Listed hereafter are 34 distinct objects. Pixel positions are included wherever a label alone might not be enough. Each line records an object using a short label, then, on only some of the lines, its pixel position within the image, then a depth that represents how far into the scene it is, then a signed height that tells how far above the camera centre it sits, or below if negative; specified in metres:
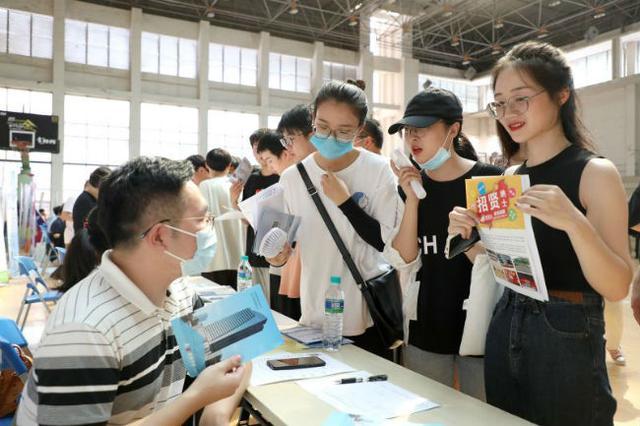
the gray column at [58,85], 12.16 +3.34
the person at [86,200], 4.12 +0.16
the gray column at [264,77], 14.48 +4.27
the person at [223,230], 3.98 -0.10
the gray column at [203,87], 13.77 +3.78
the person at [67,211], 7.93 +0.10
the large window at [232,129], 14.23 +2.68
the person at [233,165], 4.55 +0.51
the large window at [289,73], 15.02 +4.64
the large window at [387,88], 16.48 +4.62
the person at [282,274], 2.46 -0.29
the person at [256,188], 3.42 +0.22
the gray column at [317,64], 15.17 +4.92
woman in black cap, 1.67 -0.09
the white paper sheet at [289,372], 1.52 -0.50
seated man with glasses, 1.01 -0.25
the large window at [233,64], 14.27 +4.65
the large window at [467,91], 18.16 +4.99
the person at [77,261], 2.46 -0.22
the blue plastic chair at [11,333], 1.95 -0.48
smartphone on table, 1.62 -0.49
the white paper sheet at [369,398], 1.29 -0.51
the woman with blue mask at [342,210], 1.88 +0.04
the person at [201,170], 4.71 +0.48
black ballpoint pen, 1.49 -0.50
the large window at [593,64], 14.55 +4.95
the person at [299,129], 2.31 +0.44
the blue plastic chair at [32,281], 4.68 -0.65
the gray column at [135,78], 13.02 +3.78
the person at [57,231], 8.96 -0.27
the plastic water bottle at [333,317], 1.81 -0.37
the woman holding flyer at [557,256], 1.14 -0.08
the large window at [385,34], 14.59 +5.97
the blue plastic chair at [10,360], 1.70 -0.51
